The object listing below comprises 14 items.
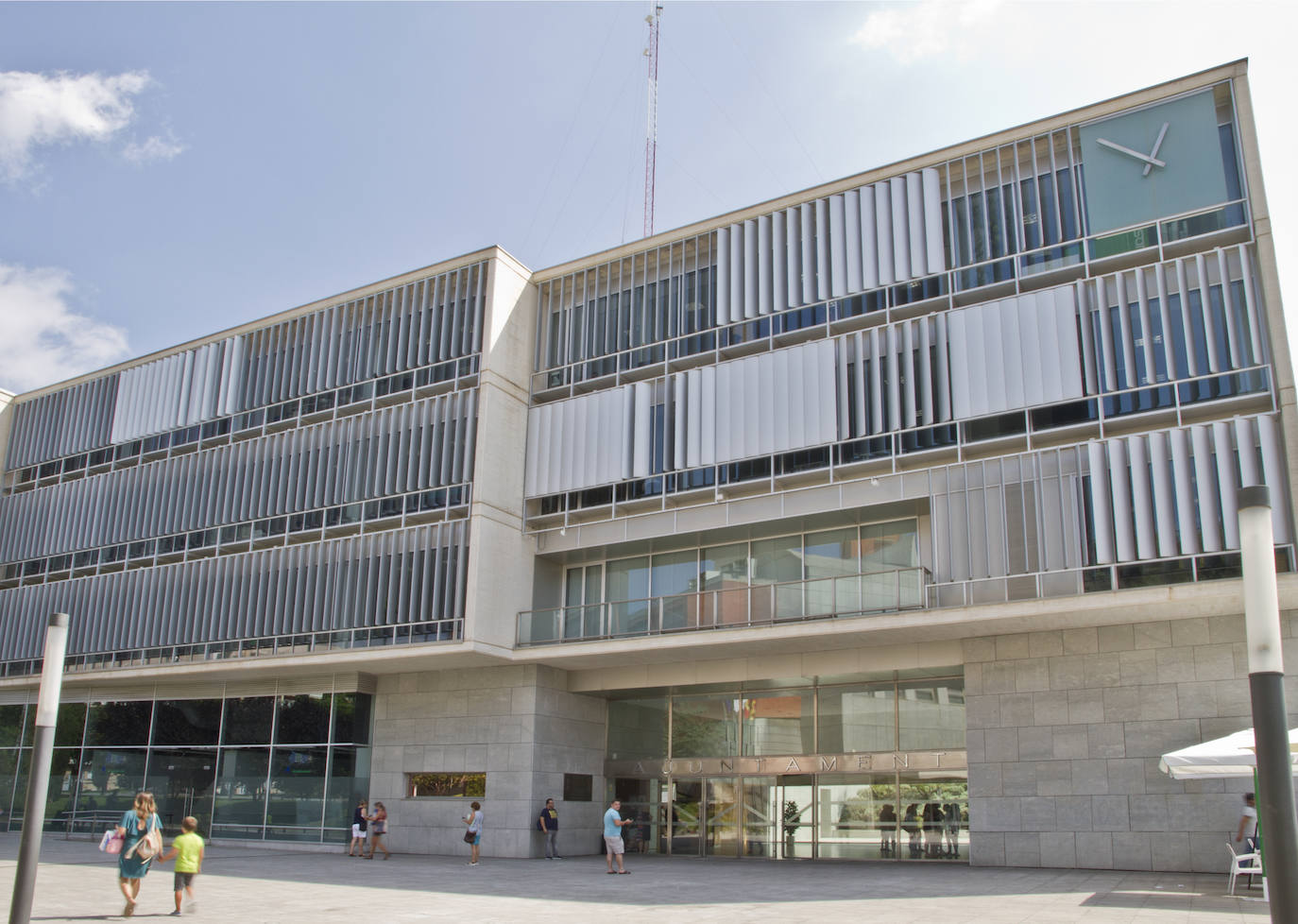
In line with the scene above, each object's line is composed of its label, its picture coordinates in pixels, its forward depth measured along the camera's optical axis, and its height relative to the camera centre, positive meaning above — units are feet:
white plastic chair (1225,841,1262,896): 49.73 -5.32
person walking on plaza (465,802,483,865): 77.25 -6.26
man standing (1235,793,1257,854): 54.90 -3.74
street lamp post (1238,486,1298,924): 18.63 +0.78
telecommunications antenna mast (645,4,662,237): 127.13 +81.40
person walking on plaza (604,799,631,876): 68.39 -5.72
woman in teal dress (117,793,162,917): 45.65 -4.61
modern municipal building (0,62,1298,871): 63.87 +15.59
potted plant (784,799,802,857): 81.10 -5.70
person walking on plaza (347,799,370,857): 84.02 -6.95
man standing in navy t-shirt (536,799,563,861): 79.56 -5.74
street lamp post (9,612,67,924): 33.88 -1.11
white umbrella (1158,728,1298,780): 49.44 -0.43
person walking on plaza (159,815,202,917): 45.37 -4.93
